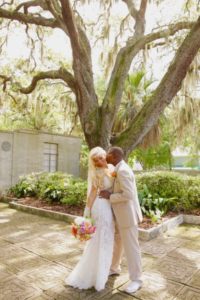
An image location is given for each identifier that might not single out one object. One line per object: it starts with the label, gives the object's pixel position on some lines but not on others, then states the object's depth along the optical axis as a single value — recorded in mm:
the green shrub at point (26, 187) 9227
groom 2998
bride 3014
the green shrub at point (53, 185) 8117
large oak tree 6270
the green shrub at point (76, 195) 7340
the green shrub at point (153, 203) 6246
